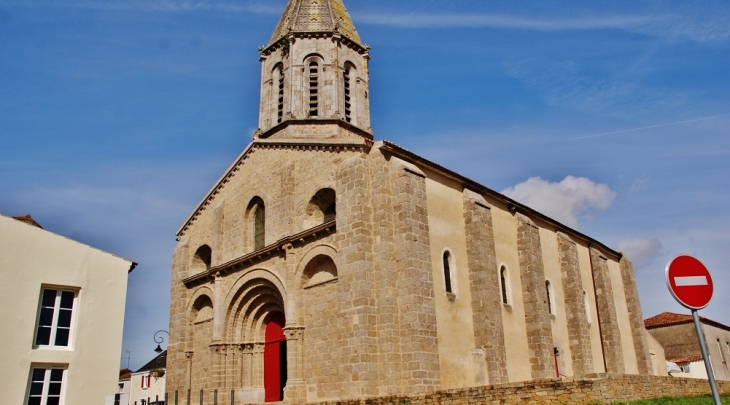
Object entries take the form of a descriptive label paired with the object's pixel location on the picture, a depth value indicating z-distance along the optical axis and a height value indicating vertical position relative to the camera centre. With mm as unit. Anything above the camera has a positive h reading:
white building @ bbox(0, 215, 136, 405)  13102 +2267
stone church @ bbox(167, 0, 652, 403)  16438 +4368
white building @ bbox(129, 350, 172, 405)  37712 +2191
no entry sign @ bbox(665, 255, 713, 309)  6184 +1126
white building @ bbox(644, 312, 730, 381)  35250 +3069
